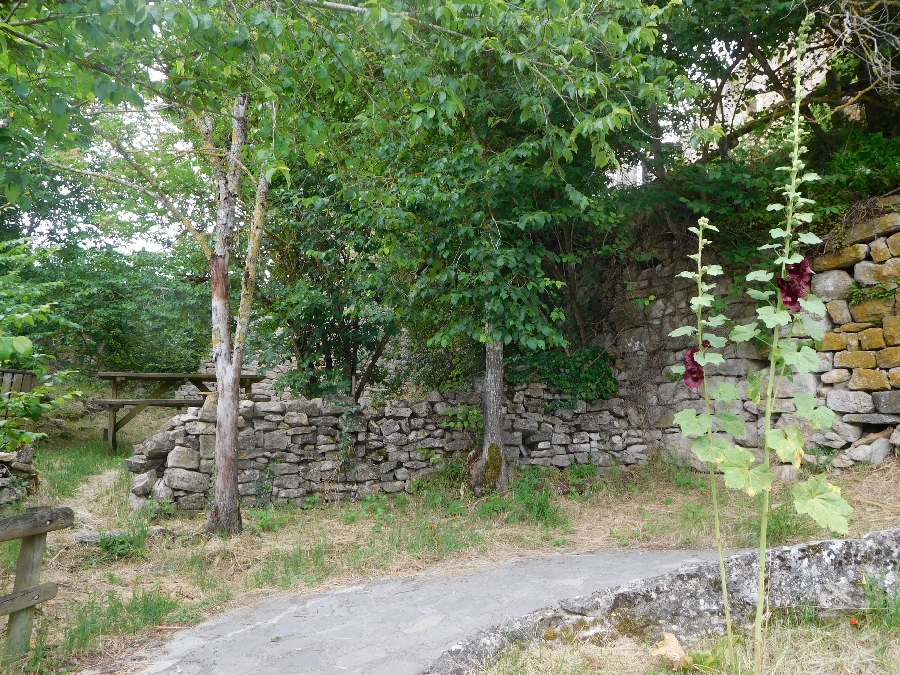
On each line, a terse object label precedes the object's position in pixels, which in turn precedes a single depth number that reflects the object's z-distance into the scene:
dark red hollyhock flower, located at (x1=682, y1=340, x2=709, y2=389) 2.33
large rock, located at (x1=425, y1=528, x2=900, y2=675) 2.51
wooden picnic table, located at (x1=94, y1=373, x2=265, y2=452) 8.87
